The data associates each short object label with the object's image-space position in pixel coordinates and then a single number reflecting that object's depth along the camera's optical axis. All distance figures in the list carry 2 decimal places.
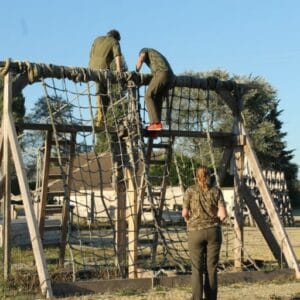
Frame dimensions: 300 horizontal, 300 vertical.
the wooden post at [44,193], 10.72
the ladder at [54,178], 10.55
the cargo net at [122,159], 9.90
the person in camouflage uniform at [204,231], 7.76
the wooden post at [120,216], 10.05
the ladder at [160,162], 10.68
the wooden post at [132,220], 9.94
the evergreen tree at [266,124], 45.53
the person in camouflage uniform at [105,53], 10.53
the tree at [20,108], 45.29
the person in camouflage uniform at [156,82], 10.24
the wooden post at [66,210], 10.13
